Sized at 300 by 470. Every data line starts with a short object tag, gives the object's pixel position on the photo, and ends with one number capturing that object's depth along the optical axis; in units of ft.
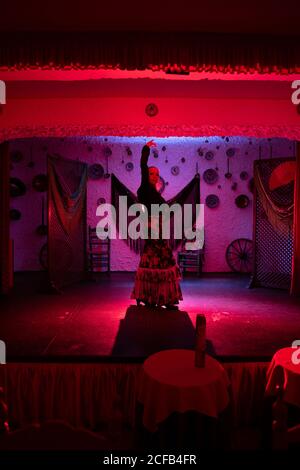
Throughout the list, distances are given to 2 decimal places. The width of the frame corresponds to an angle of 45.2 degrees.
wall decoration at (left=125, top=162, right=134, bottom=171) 23.35
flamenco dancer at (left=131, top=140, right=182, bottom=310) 13.01
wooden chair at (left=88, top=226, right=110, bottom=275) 22.26
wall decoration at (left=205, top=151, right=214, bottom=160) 23.41
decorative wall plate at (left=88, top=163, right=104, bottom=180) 23.17
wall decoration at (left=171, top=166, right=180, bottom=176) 23.45
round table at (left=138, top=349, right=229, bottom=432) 6.53
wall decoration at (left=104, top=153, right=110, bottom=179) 23.17
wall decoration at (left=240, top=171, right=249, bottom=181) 23.54
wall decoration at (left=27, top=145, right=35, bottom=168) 22.56
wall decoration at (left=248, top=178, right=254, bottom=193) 23.52
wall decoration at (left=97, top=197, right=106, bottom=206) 23.36
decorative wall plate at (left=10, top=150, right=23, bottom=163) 22.45
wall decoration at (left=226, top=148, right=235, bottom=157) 23.39
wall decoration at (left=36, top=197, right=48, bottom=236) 22.72
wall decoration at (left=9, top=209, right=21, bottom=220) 22.43
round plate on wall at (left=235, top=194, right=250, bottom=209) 23.70
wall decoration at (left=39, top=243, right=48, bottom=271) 22.36
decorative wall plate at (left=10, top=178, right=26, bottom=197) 22.43
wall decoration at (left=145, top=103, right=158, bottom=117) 13.43
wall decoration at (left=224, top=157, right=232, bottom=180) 23.44
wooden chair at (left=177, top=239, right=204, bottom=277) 22.39
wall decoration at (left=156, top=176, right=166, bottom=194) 23.24
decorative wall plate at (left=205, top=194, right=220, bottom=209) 23.65
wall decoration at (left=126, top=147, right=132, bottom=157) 23.25
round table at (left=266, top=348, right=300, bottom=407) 7.40
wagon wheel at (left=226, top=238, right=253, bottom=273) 23.47
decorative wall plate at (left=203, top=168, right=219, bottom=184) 23.47
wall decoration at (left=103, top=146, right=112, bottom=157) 23.15
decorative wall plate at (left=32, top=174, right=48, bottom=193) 22.70
